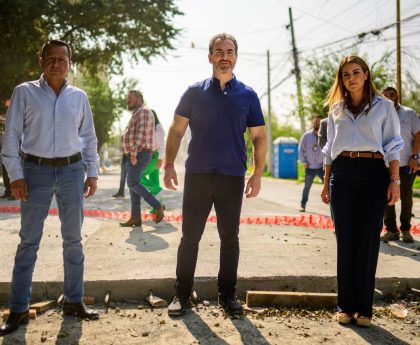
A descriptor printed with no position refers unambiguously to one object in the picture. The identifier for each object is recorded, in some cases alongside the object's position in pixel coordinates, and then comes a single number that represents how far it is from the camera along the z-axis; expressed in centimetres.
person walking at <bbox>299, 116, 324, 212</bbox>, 934
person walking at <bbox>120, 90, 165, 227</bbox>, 661
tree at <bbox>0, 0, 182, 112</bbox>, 1337
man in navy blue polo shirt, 338
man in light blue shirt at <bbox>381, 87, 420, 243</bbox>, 569
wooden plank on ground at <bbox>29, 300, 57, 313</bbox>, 332
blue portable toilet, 2668
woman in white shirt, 319
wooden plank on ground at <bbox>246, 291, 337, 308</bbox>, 358
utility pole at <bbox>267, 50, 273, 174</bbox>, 3181
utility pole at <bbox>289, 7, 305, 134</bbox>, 2622
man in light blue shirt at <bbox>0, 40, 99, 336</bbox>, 301
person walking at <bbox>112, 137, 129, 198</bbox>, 985
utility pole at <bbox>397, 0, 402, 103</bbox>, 1894
